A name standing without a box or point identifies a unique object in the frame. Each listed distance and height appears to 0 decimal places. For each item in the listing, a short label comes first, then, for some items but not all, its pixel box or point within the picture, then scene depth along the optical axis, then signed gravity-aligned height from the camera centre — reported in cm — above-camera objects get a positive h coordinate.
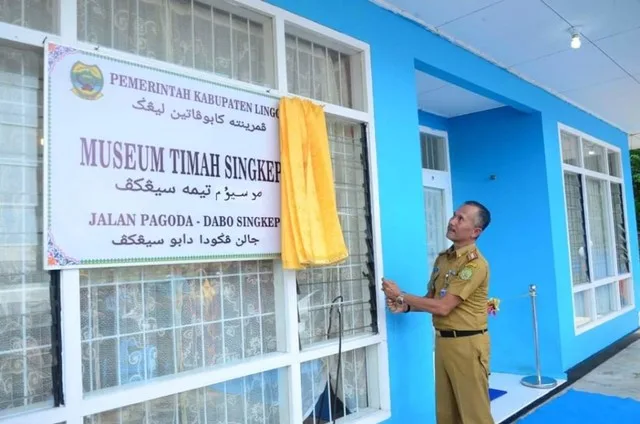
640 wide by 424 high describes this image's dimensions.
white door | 475 +50
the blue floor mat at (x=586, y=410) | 347 -134
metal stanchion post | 416 -124
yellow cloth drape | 206 +24
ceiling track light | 327 +129
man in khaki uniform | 237 -40
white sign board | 156 +32
